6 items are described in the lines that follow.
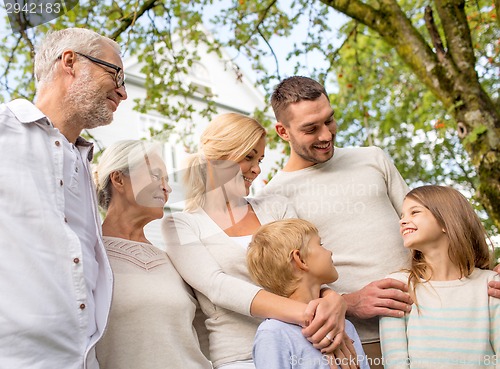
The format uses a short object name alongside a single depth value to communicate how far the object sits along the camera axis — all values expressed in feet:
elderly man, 5.86
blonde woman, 6.89
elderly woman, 7.04
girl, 7.30
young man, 8.29
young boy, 7.38
